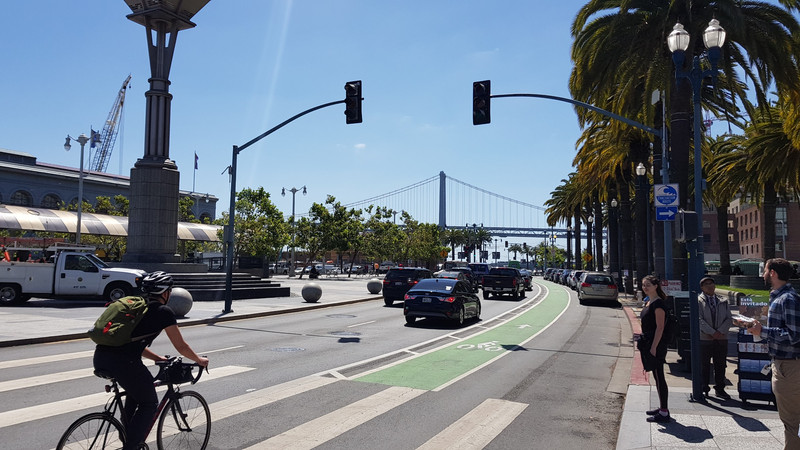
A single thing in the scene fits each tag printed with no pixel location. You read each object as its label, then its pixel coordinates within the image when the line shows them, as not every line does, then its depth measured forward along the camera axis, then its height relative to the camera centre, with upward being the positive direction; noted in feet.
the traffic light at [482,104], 56.49 +14.88
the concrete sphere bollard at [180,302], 61.11 -4.70
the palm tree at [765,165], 90.38 +16.33
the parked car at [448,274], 106.11 -2.76
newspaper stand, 27.04 -5.34
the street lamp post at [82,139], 112.98 +22.31
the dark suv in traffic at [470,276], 121.70 -3.59
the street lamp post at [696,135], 28.22 +6.81
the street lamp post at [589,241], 228.59 +8.66
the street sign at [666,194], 47.19 +5.39
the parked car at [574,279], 149.74 -5.16
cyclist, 15.94 -2.82
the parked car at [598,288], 100.27 -4.67
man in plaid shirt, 16.79 -2.32
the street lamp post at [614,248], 153.48 +3.31
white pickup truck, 69.92 -2.71
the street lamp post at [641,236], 105.77 +4.78
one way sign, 48.67 +3.97
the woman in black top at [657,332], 24.34 -3.02
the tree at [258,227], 195.21 +10.14
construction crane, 561.84 +117.59
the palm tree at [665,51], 59.31 +22.47
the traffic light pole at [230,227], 68.16 +3.61
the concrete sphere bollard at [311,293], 87.40 -5.20
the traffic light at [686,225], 29.14 +1.79
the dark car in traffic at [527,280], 143.64 -4.96
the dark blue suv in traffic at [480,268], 152.61 -2.32
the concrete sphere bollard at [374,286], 113.80 -5.31
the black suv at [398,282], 89.66 -3.55
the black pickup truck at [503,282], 109.91 -4.20
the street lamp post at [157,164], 93.76 +14.89
